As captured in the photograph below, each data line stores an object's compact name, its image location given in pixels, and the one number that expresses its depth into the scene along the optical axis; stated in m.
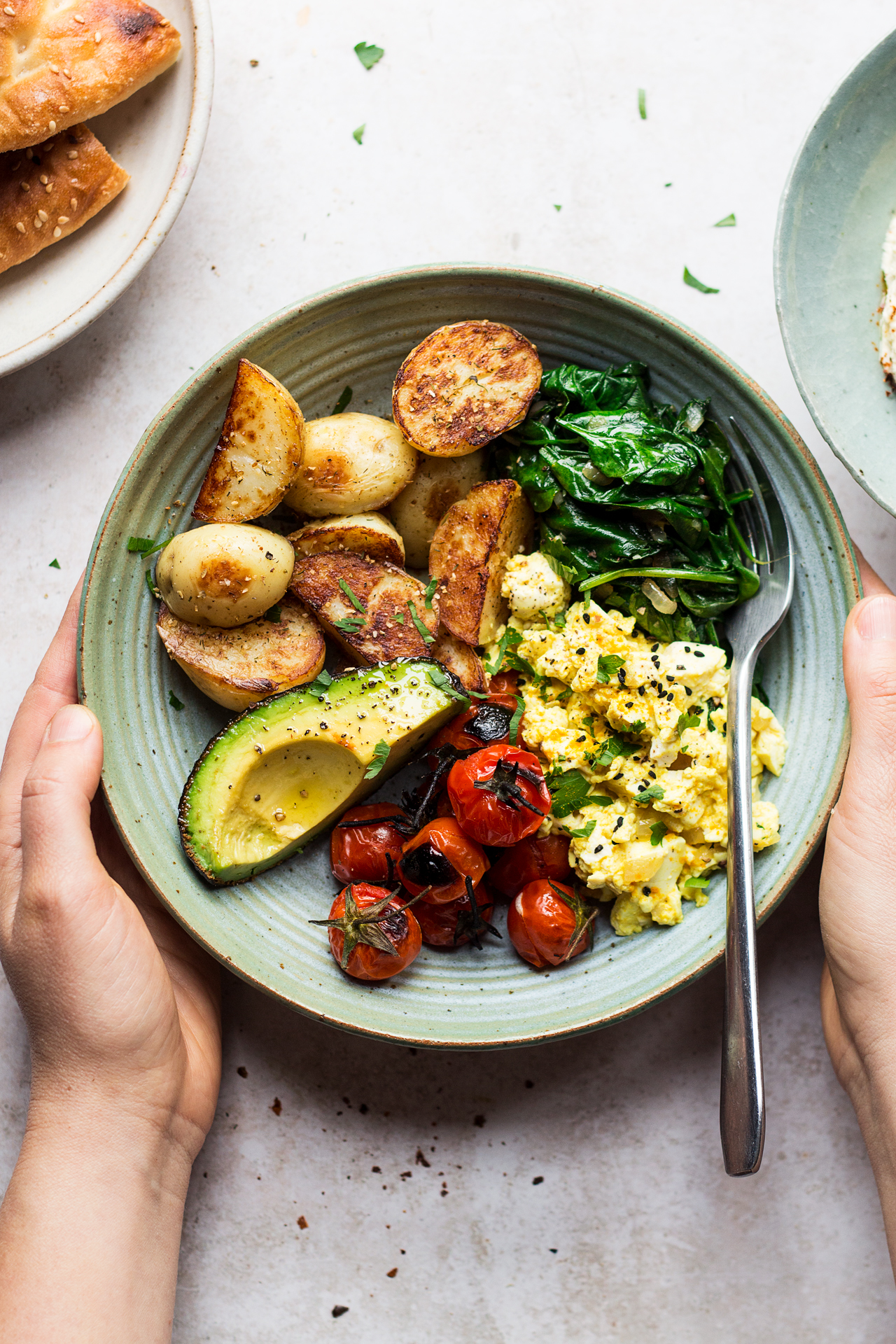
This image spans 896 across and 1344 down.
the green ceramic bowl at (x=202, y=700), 0.57
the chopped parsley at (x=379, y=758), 0.56
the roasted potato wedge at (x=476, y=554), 0.58
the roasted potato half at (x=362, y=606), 0.58
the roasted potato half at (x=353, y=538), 0.58
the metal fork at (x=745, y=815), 0.55
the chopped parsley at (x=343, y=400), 0.60
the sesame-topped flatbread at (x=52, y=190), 0.59
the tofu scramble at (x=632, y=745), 0.58
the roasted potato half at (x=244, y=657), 0.57
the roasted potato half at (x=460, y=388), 0.58
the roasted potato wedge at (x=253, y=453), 0.56
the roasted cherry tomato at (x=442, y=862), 0.57
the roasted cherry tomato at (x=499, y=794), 0.56
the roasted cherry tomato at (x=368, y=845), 0.58
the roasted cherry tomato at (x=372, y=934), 0.57
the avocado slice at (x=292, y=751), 0.57
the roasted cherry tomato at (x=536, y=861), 0.59
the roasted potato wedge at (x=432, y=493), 0.59
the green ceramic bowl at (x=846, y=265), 0.57
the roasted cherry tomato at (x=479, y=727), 0.57
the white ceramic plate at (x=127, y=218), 0.59
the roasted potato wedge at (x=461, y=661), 0.58
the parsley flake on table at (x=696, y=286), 0.62
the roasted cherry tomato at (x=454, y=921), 0.58
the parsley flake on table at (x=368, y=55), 0.62
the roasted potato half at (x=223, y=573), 0.56
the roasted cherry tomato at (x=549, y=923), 0.57
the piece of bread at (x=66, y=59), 0.58
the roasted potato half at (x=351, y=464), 0.58
